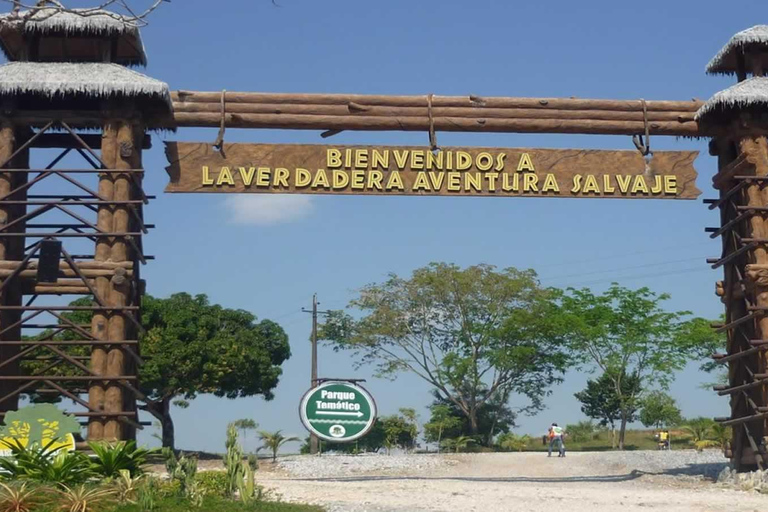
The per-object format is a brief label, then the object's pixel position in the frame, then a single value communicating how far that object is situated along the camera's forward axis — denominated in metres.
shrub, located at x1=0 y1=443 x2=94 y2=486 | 14.27
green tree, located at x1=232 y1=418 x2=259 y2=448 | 51.43
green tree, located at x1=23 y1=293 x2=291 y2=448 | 36.53
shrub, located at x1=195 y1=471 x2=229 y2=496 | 14.71
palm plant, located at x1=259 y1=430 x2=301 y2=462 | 31.97
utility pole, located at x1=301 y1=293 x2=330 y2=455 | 43.00
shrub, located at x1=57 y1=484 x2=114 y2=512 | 12.69
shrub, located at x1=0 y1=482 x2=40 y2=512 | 12.66
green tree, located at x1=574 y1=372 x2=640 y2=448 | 47.41
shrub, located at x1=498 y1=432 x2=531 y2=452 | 46.34
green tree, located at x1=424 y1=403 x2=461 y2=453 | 47.50
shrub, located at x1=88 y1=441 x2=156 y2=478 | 14.73
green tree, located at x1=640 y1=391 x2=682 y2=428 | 48.94
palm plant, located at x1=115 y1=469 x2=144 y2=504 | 13.67
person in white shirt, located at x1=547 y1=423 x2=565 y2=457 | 34.19
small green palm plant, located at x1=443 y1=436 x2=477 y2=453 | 42.84
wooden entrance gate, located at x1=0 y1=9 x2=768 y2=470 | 18.80
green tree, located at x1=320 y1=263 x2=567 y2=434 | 48.38
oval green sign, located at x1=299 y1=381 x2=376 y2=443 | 18.70
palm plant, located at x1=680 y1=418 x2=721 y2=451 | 36.28
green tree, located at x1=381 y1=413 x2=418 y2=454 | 42.50
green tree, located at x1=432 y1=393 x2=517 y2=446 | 48.75
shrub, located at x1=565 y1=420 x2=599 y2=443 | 52.31
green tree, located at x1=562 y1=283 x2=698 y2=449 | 47.68
